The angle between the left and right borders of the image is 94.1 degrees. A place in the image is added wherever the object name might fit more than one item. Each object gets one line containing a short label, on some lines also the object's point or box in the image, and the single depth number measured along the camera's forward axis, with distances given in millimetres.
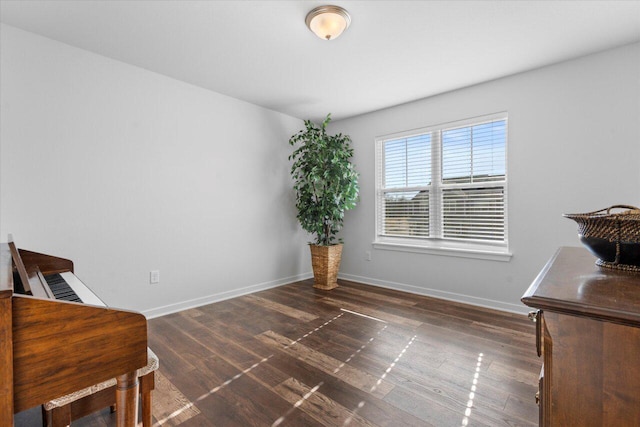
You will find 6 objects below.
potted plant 3859
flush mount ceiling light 1993
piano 767
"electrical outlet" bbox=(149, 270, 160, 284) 2930
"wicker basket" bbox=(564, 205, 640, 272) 918
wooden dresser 655
